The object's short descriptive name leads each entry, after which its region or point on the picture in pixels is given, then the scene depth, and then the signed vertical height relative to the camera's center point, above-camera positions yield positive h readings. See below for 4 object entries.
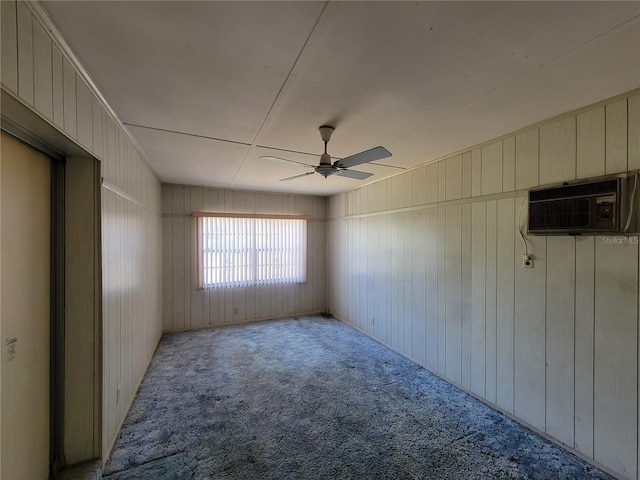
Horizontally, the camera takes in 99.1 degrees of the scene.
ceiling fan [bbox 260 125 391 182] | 2.08 +0.65
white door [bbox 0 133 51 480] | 1.32 -0.38
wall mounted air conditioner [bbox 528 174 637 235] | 1.77 +0.23
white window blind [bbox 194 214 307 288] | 4.99 -0.22
